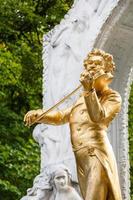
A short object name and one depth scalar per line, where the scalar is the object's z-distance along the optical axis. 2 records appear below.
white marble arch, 8.80
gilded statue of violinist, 5.78
